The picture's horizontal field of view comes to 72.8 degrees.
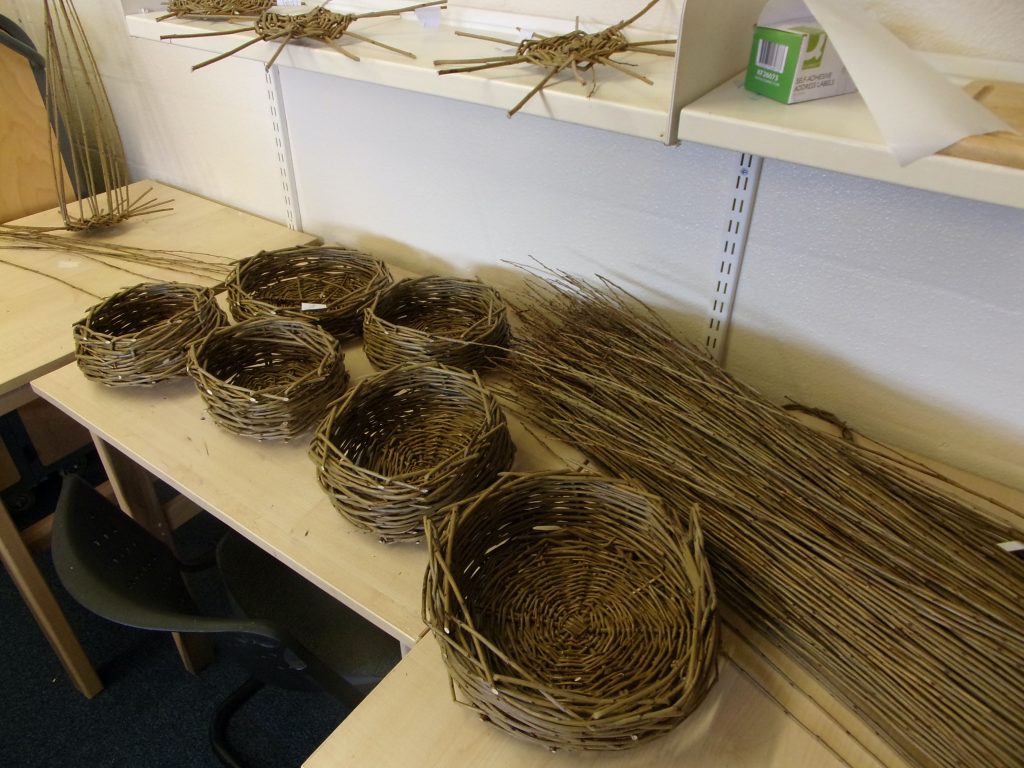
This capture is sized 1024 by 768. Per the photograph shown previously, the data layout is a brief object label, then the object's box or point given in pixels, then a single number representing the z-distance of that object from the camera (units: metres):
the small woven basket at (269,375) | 1.15
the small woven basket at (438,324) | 1.25
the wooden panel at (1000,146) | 0.66
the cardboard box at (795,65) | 0.81
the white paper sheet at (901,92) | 0.68
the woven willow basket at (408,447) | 0.98
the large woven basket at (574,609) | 0.72
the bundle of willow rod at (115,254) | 1.67
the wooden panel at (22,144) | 1.83
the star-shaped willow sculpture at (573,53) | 0.98
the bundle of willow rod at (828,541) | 0.74
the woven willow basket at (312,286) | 1.39
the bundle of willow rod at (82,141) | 1.81
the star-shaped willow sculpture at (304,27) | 1.20
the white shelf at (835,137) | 0.67
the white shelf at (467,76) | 0.88
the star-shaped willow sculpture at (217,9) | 1.39
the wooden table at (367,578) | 0.78
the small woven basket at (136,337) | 1.26
